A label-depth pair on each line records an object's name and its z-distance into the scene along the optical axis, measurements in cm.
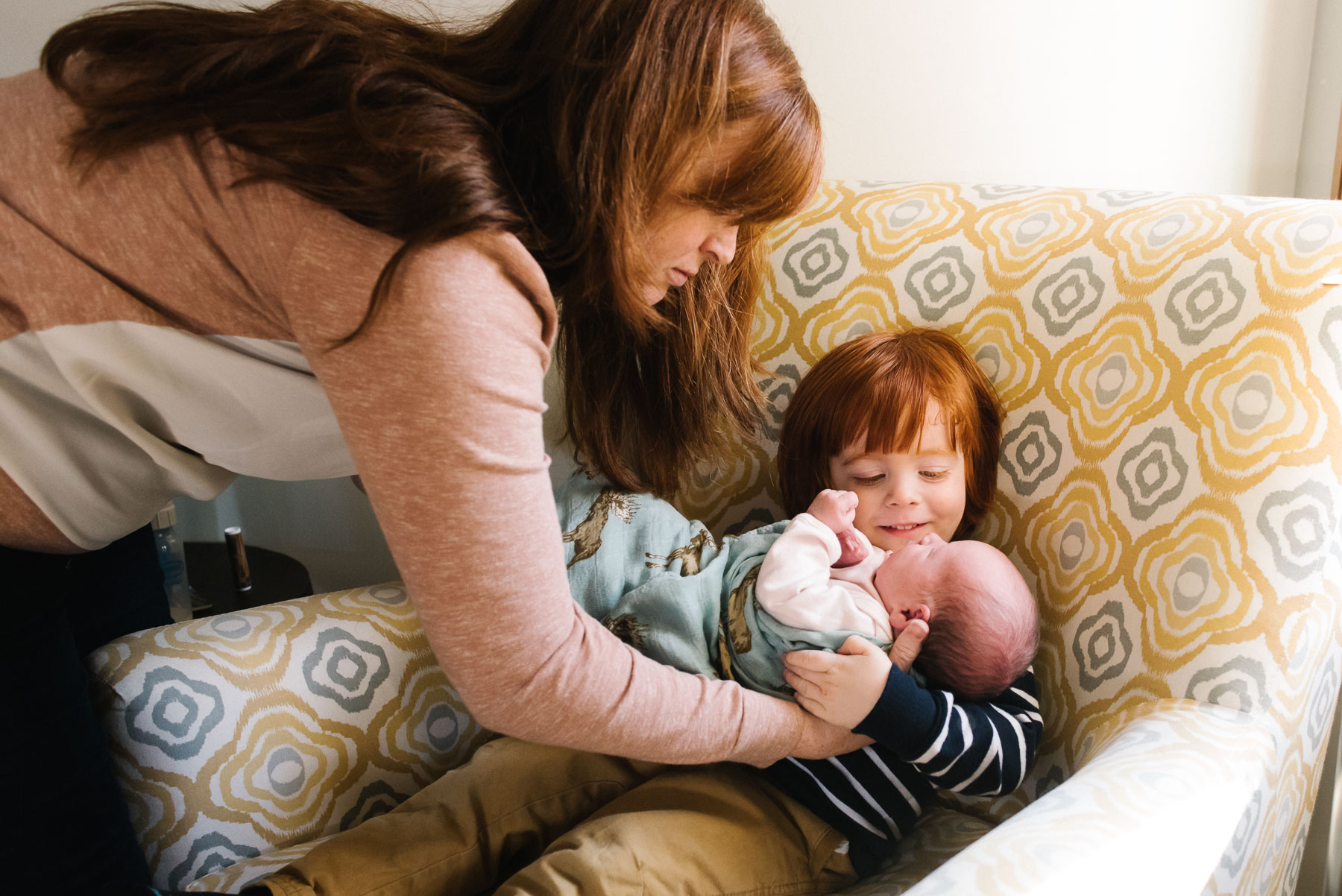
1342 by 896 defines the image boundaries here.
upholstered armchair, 70
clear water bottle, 124
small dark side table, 126
